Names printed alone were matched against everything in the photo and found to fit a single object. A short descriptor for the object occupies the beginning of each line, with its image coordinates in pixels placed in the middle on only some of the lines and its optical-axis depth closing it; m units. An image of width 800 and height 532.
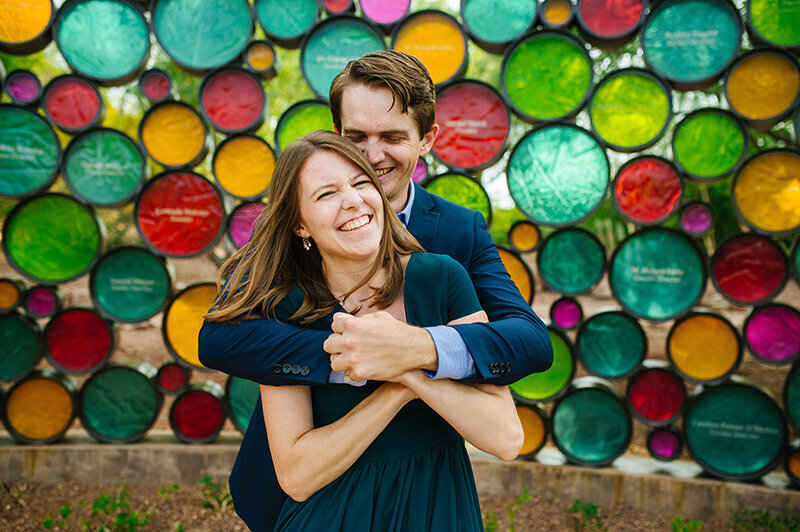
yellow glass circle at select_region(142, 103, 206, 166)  3.46
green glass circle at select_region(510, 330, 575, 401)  3.43
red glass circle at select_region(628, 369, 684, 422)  3.37
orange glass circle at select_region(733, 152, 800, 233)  3.06
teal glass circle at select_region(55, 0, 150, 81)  3.40
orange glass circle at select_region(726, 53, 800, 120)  3.06
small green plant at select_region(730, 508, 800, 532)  3.06
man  1.14
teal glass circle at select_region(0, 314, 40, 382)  3.54
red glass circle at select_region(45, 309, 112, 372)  3.59
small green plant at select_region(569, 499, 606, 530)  3.16
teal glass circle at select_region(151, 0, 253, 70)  3.40
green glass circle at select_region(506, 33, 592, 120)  3.25
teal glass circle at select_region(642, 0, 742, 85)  3.12
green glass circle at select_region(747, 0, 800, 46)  3.05
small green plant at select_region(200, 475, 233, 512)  3.34
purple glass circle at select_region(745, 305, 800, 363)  3.14
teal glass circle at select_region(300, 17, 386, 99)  3.35
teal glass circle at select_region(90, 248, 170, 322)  3.53
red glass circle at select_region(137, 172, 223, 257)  3.48
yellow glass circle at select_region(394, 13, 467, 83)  3.32
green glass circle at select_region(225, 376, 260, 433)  3.63
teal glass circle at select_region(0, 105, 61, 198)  3.43
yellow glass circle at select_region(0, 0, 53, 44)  3.37
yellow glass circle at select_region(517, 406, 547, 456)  3.48
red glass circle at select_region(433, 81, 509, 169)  3.32
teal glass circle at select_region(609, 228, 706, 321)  3.21
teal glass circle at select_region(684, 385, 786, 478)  3.25
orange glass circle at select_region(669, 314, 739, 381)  3.24
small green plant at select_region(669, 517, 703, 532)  3.05
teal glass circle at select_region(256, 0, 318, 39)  3.41
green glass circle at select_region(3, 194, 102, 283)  3.45
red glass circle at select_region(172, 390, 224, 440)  3.66
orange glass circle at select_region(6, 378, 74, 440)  3.60
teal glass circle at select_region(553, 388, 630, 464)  3.43
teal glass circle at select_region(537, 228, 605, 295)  3.31
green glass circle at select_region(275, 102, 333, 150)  3.39
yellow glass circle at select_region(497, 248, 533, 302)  3.35
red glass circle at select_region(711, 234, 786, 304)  3.13
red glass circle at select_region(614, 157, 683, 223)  3.20
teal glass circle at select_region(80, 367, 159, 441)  3.63
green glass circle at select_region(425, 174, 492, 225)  3.33
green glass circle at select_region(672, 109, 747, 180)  3.12
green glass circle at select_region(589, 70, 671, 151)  3.18
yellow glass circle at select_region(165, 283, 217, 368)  3.52
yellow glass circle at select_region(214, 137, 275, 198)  3.46
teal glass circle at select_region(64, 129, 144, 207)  3.45
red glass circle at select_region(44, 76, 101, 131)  3.45
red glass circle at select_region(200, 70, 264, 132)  3.46
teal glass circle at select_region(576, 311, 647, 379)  3.35
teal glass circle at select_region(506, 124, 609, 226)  3.24
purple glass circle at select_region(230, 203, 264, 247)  3.46
